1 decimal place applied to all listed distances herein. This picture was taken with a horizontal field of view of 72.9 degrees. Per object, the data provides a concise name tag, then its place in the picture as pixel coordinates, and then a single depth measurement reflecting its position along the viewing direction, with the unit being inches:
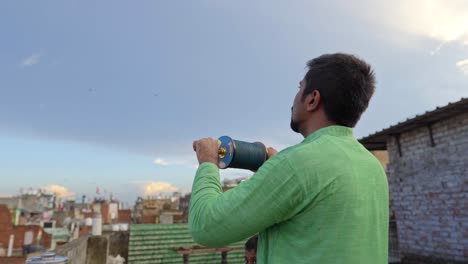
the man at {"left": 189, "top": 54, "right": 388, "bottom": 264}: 38.9
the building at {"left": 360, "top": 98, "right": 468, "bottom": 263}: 257.6
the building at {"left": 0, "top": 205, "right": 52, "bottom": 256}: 1023.6
